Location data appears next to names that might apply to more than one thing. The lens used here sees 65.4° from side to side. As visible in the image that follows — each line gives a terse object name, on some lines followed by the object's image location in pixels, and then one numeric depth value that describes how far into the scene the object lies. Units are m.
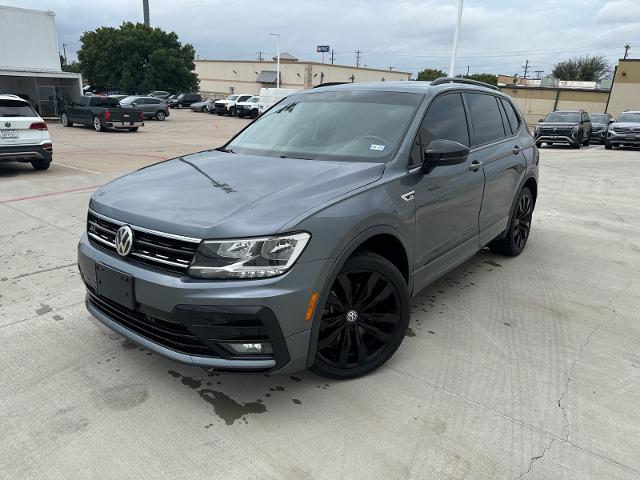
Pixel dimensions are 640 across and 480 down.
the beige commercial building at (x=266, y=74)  69.19
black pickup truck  22.23
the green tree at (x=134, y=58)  47.47
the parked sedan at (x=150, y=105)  31.62
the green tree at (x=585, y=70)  79.44
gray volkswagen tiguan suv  2.41
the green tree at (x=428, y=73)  87.95
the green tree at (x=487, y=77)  84.51
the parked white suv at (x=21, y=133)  9.58
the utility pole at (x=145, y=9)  53.06
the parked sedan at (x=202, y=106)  43.28
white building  24.77
